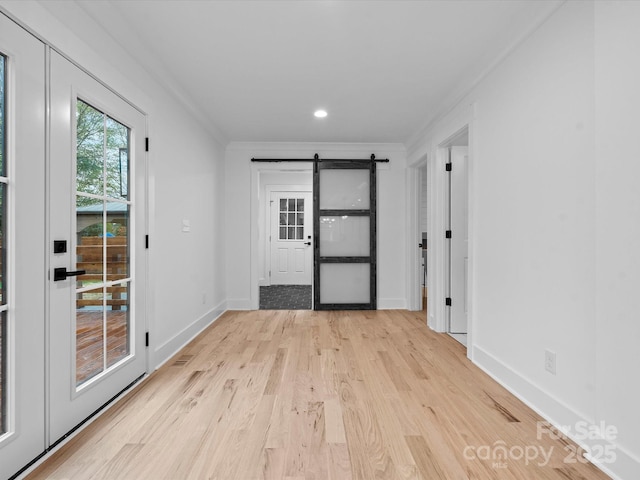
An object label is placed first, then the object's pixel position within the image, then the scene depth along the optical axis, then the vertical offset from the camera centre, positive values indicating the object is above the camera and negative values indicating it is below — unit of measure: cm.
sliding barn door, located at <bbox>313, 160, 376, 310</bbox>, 502 +5
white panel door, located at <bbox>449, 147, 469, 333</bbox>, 373 +0
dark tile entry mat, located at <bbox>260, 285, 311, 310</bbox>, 540 -106
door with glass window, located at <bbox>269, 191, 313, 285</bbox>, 770 +0
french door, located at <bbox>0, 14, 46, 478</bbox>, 145 -4
